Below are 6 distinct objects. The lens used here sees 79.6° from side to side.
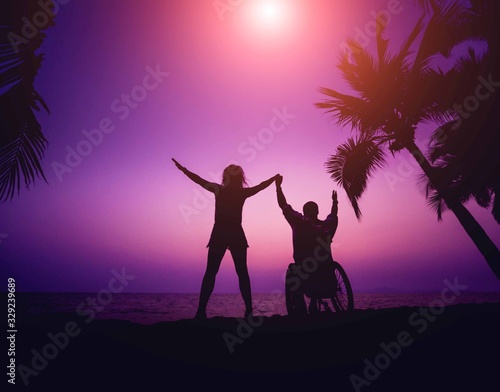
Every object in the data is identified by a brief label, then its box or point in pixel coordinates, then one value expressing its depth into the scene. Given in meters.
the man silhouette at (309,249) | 4.66
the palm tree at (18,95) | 2.57
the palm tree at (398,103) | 7.28
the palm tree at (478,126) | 5.03
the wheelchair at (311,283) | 4.64
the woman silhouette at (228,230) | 4.59
